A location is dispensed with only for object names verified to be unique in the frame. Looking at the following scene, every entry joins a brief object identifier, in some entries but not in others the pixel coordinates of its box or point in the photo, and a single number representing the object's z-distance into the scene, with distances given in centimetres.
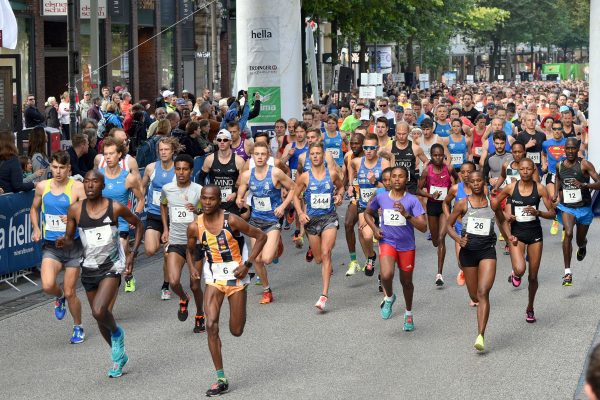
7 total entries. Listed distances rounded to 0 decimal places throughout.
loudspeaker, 3653
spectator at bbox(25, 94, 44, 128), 2341
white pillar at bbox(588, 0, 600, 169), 2462
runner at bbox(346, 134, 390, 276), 1503
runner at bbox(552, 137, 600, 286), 1497
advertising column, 2336
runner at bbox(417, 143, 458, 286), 1556
